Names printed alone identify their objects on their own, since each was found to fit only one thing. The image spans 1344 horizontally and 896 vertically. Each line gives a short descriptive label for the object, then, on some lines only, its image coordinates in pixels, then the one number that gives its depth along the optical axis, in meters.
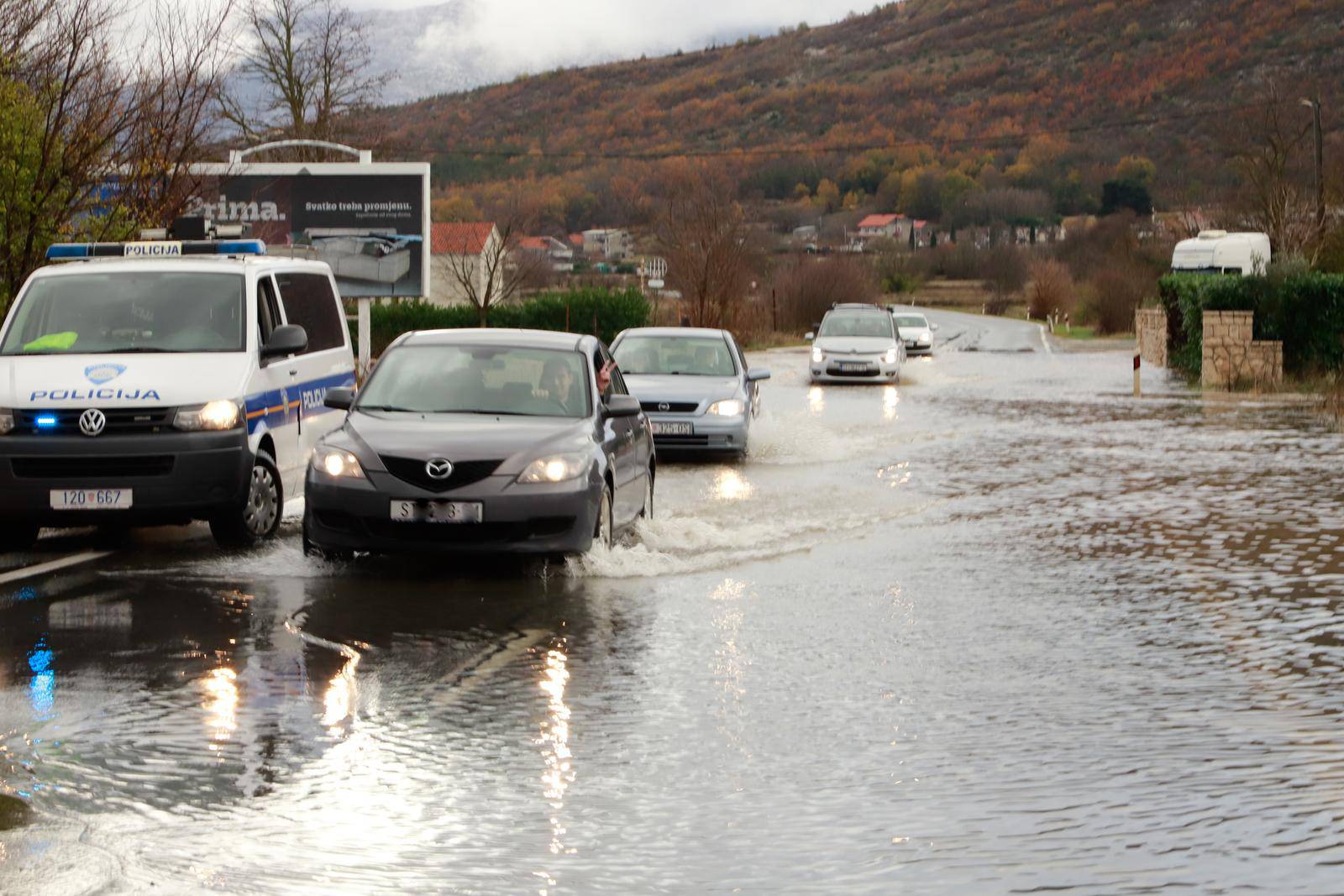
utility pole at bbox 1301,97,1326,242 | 54.28
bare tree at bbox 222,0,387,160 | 60.97
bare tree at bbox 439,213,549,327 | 65.48
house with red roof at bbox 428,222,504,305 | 83.71
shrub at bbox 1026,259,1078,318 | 93.62
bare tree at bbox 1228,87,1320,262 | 56.69
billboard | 43.09
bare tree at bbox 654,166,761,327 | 63.81
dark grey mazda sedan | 10.82
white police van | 11.72
